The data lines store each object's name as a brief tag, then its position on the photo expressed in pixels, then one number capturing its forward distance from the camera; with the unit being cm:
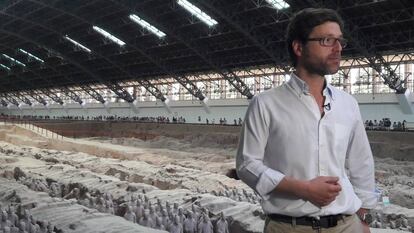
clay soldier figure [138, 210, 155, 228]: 900
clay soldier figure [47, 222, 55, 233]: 774
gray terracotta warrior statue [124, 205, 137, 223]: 931
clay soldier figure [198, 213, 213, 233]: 859
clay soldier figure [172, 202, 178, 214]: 967
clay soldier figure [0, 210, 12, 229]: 793
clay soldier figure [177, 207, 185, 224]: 897
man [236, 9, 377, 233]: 223
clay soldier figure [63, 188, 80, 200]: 1395
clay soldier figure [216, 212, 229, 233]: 860
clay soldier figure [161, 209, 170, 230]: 888
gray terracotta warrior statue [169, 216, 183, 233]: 854
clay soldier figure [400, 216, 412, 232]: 842
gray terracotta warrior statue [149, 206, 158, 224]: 916
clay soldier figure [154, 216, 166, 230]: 874
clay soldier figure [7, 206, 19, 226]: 835
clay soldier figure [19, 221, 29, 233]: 780
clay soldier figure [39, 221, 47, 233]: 778
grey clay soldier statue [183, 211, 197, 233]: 876
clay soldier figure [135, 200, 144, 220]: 957
